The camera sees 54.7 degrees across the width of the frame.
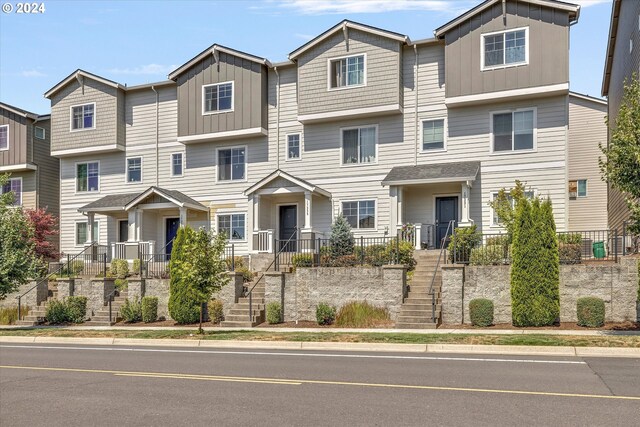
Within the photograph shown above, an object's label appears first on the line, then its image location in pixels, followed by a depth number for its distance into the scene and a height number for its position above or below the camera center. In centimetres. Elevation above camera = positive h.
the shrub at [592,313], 1780 -252
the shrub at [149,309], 2439 -329
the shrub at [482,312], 1912 -271
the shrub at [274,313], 2206 -312
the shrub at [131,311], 2453 -341
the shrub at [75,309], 2562 -346
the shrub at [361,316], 2083 -308
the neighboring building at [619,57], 2441 +776
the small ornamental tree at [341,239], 2388 -53
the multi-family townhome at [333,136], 2455 +415
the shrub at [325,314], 2131 -307
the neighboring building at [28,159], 3547 +388
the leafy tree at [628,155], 1546 +178
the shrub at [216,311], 2295 -317
